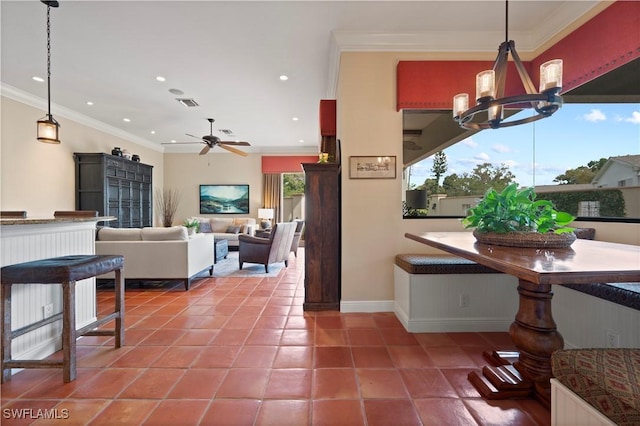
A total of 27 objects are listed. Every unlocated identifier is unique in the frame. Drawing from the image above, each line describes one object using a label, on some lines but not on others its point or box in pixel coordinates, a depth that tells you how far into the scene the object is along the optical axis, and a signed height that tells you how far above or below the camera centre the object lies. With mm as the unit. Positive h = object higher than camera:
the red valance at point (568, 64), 2154 +1380
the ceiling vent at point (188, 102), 4926 +1931
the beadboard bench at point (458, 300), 2576 -808
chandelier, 1684 +739
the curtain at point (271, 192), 8602 +577
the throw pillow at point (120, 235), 3943 -332
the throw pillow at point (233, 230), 7758 -514
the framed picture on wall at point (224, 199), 8617 +365
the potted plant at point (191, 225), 4582 -274
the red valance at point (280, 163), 8578 +1449
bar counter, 1896 -342
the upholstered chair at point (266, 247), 4974 -632
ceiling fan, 5816 +1429
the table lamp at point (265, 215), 8117 -110
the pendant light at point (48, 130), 2965 +854
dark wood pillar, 3145 -275
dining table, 1250 -578
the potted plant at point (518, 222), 1602 -64
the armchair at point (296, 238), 6347 -590
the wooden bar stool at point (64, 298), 1749 -550
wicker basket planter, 1581 -158
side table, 5341 -748
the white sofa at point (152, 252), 3887 -558
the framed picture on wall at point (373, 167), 3078 +477
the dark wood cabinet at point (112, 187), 5723 +503
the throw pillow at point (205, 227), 7840 -438
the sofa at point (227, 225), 7750 -391
